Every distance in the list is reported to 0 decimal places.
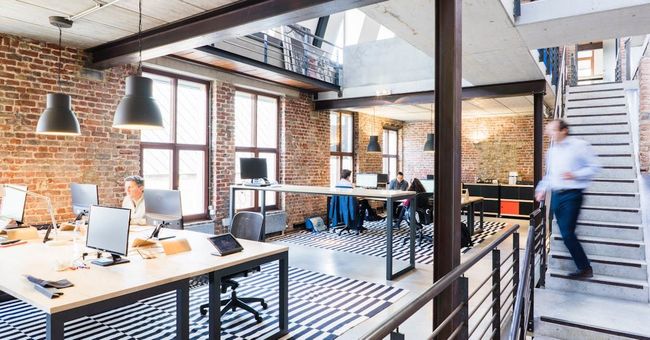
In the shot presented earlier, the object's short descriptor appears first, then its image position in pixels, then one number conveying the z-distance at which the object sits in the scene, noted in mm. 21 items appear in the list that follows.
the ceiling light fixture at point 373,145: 9383
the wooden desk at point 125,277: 2039
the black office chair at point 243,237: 3592
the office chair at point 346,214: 7953
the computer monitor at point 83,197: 3758
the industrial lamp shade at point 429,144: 9905
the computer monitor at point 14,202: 3634
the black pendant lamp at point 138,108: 3131
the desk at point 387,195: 4855
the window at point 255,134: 7209
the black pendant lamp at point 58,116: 3697
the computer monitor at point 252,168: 6593
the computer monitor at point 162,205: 3660
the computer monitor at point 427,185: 7443
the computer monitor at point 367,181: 8883
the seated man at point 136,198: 4090
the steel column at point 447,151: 2324
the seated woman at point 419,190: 6781
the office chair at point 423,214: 6851
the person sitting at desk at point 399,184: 8516
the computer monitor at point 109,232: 2646
